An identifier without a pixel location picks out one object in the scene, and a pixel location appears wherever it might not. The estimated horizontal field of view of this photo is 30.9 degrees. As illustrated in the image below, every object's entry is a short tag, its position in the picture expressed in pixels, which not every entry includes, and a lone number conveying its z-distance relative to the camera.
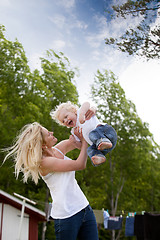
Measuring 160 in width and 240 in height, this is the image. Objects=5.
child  2.12
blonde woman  1.94
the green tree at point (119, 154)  16.42
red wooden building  9.79
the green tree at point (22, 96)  12.54
